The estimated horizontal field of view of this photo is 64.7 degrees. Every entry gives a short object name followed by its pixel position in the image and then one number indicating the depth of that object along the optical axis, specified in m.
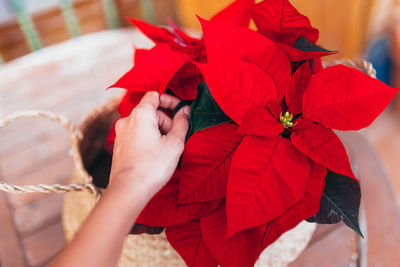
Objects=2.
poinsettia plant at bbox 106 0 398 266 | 0.31
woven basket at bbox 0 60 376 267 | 0.40
